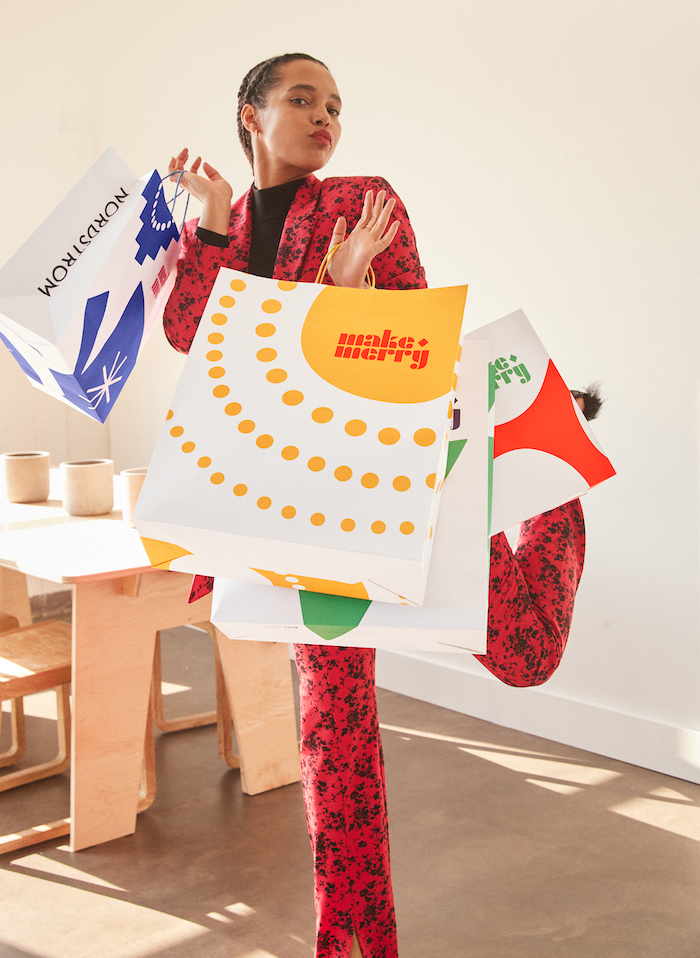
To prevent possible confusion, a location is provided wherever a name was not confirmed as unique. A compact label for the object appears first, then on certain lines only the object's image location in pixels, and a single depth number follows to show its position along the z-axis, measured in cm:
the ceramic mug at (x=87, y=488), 215
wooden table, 188
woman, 124
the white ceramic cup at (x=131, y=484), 192
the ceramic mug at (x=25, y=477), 232
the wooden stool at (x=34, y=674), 195
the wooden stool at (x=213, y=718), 238
